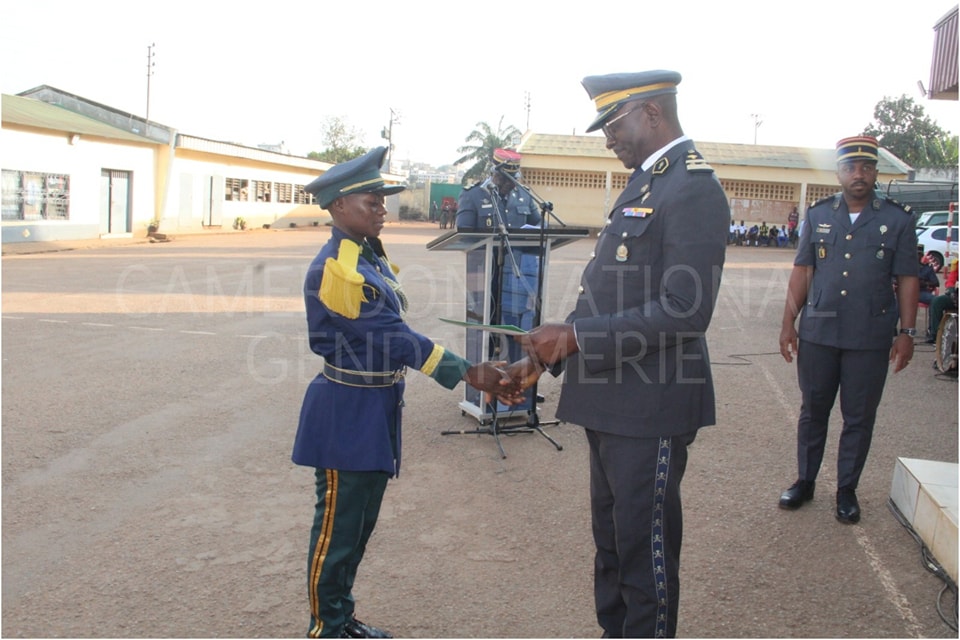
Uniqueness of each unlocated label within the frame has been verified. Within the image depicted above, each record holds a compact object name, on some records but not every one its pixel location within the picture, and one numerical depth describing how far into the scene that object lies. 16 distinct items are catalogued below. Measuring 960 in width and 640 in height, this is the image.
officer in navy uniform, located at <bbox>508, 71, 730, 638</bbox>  2.38
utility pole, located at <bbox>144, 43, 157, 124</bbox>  45.32
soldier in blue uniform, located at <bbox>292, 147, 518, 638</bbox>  2.85
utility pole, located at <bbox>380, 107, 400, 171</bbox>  69.05
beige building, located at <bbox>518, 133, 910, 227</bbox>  36.88
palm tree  50.66
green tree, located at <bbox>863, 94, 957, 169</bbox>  54.12
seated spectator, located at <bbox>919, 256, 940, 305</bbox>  10.84
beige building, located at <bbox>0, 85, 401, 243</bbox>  21.55
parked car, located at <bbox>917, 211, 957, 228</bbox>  22.67
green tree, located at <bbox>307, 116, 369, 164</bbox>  66.38
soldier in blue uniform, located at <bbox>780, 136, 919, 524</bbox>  4.13
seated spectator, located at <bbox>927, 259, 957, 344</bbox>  9.20
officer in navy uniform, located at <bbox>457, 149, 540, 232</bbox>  6.21
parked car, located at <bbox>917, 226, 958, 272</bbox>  20.52
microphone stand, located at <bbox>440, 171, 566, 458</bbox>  5.36
